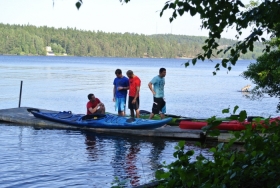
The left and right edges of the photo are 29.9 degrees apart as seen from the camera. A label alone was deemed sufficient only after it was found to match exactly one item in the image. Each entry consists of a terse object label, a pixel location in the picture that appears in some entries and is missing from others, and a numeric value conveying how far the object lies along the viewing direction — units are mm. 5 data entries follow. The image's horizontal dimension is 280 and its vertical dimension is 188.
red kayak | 14081
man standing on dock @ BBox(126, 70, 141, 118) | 16359
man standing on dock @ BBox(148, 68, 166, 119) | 15736
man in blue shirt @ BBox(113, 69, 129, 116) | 16609
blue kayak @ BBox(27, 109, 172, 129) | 15696
